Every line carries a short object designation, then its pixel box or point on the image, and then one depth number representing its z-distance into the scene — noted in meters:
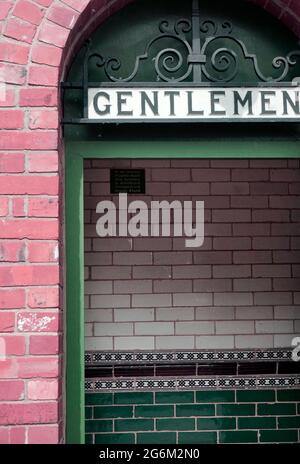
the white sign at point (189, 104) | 3.38
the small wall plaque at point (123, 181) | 5.70
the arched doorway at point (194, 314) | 5.55
